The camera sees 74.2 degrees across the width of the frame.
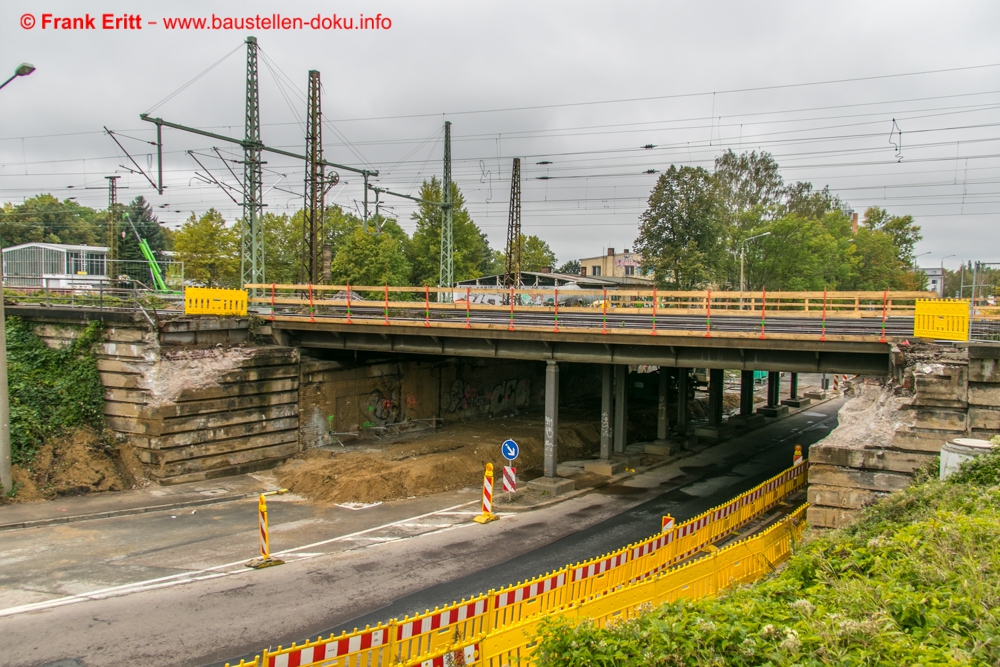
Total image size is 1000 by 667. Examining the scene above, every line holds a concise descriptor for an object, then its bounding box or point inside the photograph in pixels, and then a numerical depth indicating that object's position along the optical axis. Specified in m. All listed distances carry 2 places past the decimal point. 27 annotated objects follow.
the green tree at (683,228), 46.84
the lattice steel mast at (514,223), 40.06
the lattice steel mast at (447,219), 34.19
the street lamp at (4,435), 16.23
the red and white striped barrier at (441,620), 7.39
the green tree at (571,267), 137.14
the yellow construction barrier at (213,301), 23.27
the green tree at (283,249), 59.38
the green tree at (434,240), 62.31
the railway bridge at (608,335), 18.08
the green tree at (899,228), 85.94
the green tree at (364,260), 46.03
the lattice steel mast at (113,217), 52.16
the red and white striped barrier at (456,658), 6.92
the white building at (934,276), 108.61
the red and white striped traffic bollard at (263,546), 13.71
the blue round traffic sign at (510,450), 18.59
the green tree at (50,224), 75.38
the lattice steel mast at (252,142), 24.67
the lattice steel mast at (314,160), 26.94
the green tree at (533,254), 80.93
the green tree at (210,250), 54.56
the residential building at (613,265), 109.38
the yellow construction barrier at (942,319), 15.36
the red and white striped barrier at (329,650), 6.46
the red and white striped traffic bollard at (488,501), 17.53
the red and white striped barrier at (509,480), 19.44
